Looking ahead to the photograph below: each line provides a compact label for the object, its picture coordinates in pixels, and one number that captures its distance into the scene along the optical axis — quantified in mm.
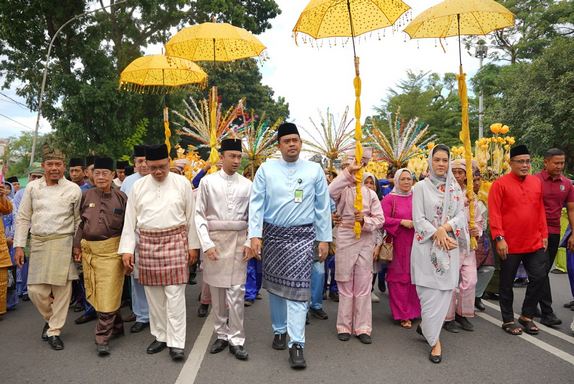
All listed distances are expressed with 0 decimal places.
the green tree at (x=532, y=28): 22109
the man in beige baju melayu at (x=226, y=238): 4309
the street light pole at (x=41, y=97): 13886
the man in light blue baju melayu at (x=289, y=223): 4160
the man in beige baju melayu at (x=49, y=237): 4590
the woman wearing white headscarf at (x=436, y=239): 4254
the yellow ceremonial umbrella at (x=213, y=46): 6121
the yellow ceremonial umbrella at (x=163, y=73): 6961
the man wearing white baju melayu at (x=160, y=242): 4262
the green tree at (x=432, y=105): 33562
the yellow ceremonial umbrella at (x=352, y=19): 4965
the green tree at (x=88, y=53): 14531
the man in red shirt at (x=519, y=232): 4871
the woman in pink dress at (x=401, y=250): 5203
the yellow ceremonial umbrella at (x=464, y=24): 4648
